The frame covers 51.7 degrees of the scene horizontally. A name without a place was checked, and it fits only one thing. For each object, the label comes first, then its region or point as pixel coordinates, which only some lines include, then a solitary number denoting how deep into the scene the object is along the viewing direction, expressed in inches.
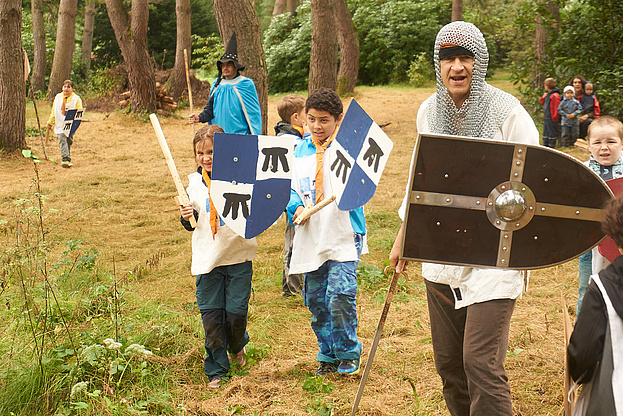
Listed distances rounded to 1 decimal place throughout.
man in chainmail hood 99.0
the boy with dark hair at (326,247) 148.8
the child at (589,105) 465.7
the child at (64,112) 459.5
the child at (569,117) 477.7
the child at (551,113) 503.8
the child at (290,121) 205.6
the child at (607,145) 154.6
